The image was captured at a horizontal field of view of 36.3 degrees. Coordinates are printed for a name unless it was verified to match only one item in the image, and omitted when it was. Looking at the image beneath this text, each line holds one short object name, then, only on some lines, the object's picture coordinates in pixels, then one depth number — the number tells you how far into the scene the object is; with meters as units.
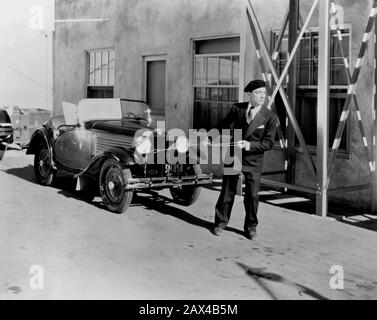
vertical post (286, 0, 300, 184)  9.06
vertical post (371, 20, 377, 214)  7.88
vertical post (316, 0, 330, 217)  7.38
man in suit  6.31
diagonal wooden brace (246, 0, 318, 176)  7.89
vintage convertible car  7.63
